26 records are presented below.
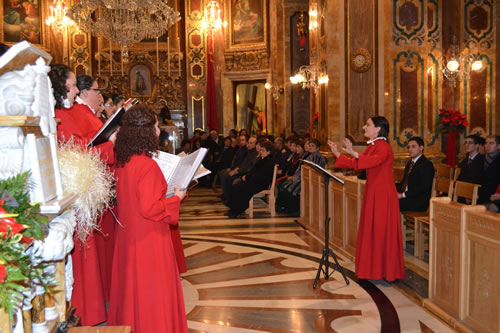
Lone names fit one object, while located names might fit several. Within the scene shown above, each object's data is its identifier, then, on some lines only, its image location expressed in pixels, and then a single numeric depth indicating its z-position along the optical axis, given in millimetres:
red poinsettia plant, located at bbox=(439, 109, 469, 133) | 10188
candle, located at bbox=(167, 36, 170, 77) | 19512
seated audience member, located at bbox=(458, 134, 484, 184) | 7605
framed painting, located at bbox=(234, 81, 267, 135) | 20984
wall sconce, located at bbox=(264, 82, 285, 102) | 18008
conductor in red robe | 5645
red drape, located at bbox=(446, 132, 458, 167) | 10336
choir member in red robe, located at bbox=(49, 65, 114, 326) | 3684
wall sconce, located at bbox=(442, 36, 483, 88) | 10203
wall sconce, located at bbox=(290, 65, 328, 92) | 11219
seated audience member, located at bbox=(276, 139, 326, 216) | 10312
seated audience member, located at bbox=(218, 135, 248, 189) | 13297
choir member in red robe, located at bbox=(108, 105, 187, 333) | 3430
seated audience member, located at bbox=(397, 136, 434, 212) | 7180
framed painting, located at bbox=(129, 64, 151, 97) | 20641
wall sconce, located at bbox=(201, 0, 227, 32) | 17344
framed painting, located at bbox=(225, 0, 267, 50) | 19625
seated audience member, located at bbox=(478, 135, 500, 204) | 7471
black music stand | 5250
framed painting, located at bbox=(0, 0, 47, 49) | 19328
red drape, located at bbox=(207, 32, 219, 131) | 20000
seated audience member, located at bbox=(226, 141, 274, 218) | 10461
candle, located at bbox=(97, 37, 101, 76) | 18783
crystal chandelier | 10339
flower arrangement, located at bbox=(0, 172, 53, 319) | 1505
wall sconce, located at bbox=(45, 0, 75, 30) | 16922
